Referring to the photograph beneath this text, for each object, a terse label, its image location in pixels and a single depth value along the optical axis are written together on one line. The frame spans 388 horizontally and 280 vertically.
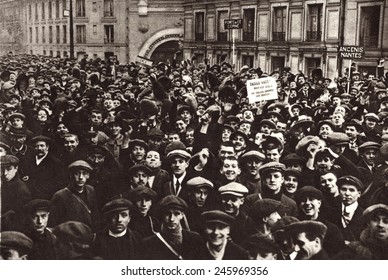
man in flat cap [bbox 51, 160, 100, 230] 5.86
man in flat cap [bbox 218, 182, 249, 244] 5.64
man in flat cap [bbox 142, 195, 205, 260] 5.62
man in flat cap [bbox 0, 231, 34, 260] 5.28
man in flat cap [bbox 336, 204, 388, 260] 5.53
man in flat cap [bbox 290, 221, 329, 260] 5.39
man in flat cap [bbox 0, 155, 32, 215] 5.85
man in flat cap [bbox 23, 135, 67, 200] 6.26
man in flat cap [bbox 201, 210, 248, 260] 5.48
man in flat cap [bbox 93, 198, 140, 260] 5.54
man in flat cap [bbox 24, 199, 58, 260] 5.43
